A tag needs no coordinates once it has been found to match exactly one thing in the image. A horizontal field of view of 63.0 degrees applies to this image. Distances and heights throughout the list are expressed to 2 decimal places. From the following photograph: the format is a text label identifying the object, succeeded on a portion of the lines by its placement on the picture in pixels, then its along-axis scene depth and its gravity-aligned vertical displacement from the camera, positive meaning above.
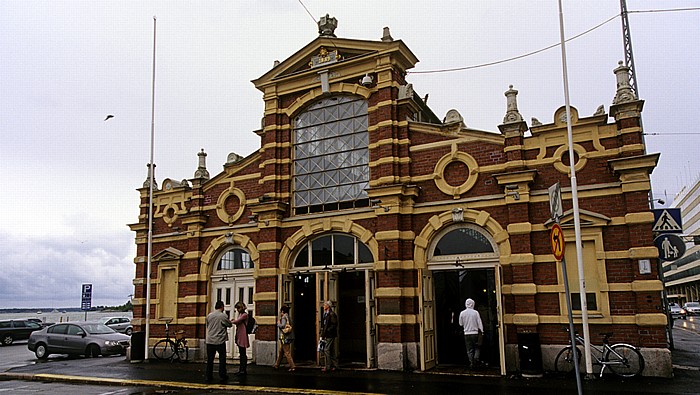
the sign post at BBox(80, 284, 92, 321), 30.12 +0.49
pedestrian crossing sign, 14.68 +1.86
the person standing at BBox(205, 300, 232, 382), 14.02 -0.84
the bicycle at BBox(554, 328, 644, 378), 12.59 -1.38
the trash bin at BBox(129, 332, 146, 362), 18.66 -1.34
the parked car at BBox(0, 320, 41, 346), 31.30 -1.21
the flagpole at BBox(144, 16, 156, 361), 18.56 +2.83
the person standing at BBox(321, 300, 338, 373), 14.86 -0.78
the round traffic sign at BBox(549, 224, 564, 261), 9.17 +0.88
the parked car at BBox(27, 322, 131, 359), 21.56 -1.29
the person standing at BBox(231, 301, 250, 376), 14.68 -0.82
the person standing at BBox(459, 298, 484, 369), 13.98 -0.75
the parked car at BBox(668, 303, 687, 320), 50.99 -1.71
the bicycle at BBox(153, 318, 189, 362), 18.25 -1.37
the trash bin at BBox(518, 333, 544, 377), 13.20 -1.33
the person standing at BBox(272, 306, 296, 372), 15.20 -0.94
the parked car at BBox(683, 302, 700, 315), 54.92 -1.51
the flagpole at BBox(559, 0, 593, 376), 12.36 +1.56
